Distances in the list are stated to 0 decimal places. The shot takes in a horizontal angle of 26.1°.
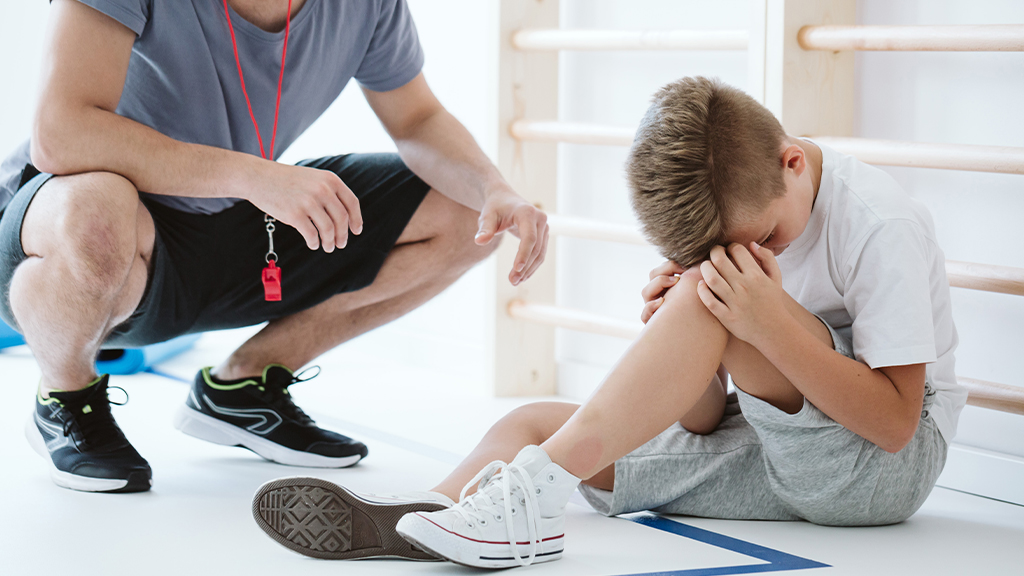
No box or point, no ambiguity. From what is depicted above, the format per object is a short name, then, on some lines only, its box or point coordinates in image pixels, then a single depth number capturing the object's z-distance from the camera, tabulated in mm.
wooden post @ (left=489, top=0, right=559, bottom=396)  4359
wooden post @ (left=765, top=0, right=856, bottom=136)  3627
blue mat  4534
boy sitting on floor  2994
